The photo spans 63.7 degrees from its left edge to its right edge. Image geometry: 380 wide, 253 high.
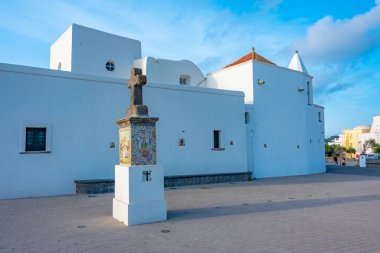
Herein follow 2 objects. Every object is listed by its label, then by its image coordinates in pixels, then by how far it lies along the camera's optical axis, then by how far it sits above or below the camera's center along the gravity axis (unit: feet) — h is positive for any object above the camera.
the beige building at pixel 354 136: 232.32 +10.53
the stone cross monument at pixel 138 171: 23.20 -1.52
